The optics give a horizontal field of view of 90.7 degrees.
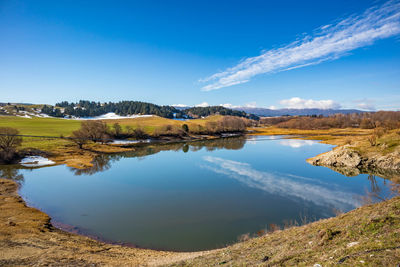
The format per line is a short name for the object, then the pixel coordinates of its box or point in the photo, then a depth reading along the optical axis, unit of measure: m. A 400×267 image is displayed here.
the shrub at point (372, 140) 37.88
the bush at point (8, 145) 39.28
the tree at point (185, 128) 95.14
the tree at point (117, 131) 74.14
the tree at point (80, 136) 55.53
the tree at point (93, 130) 59.44
